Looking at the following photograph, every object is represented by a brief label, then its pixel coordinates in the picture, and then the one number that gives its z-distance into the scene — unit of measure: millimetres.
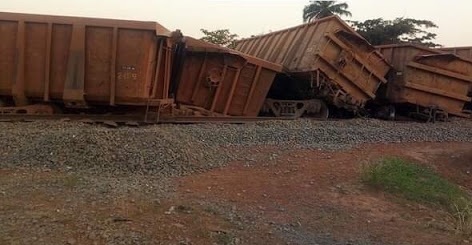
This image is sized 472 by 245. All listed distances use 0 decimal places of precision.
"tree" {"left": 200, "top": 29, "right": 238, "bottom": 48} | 31672
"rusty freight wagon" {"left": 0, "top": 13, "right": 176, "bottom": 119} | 10797
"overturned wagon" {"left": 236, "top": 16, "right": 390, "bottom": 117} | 13266
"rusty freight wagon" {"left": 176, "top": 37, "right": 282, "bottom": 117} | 12539
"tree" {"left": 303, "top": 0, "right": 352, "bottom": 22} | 34281
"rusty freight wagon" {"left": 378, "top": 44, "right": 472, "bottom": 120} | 14539
